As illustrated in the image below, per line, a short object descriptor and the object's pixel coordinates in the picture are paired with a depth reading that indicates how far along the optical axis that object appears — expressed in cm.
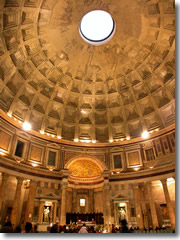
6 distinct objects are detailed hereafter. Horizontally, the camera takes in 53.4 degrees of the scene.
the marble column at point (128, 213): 2081
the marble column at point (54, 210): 2010
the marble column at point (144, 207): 2044
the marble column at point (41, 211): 1929
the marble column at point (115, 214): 2102
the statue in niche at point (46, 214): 1989
